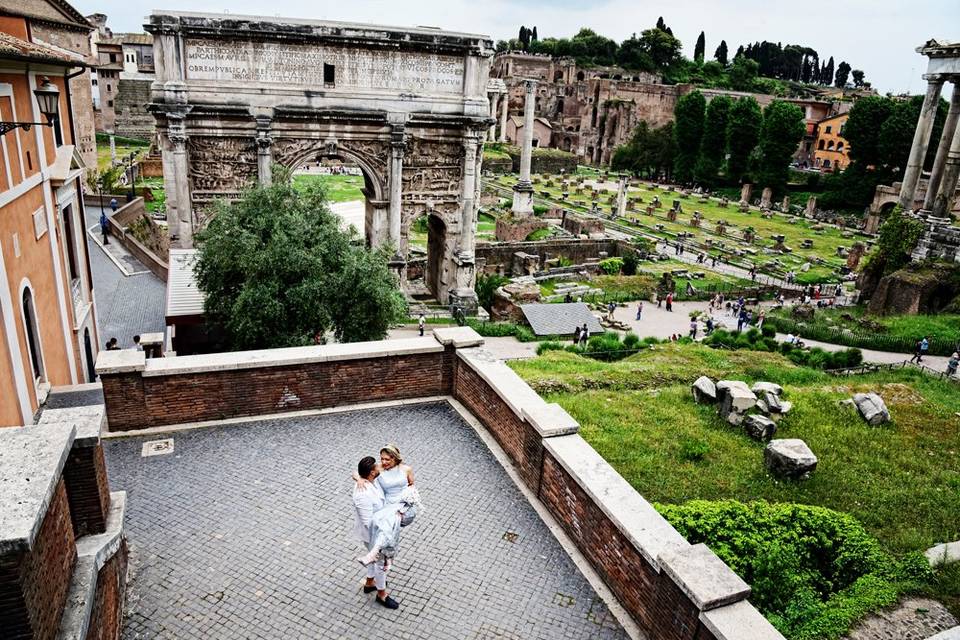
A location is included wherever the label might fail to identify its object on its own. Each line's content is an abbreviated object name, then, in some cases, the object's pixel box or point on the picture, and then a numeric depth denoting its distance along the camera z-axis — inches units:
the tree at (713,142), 2856.8
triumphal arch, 865.5
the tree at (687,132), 2972.4
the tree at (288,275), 574.6
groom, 233.5
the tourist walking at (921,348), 976.2
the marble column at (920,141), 1312.7
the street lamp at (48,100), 389.1
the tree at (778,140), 2576.3
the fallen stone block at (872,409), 549.6
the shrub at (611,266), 1546.5
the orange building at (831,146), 3265.3
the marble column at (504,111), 3715.6
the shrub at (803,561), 308.8
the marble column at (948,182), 1287.4
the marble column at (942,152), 1316.4
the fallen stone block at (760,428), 508.4
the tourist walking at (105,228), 1244.5
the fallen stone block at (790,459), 445.7
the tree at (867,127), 2429.9
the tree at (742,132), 2746.1
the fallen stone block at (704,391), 558.8
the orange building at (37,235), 393.1
